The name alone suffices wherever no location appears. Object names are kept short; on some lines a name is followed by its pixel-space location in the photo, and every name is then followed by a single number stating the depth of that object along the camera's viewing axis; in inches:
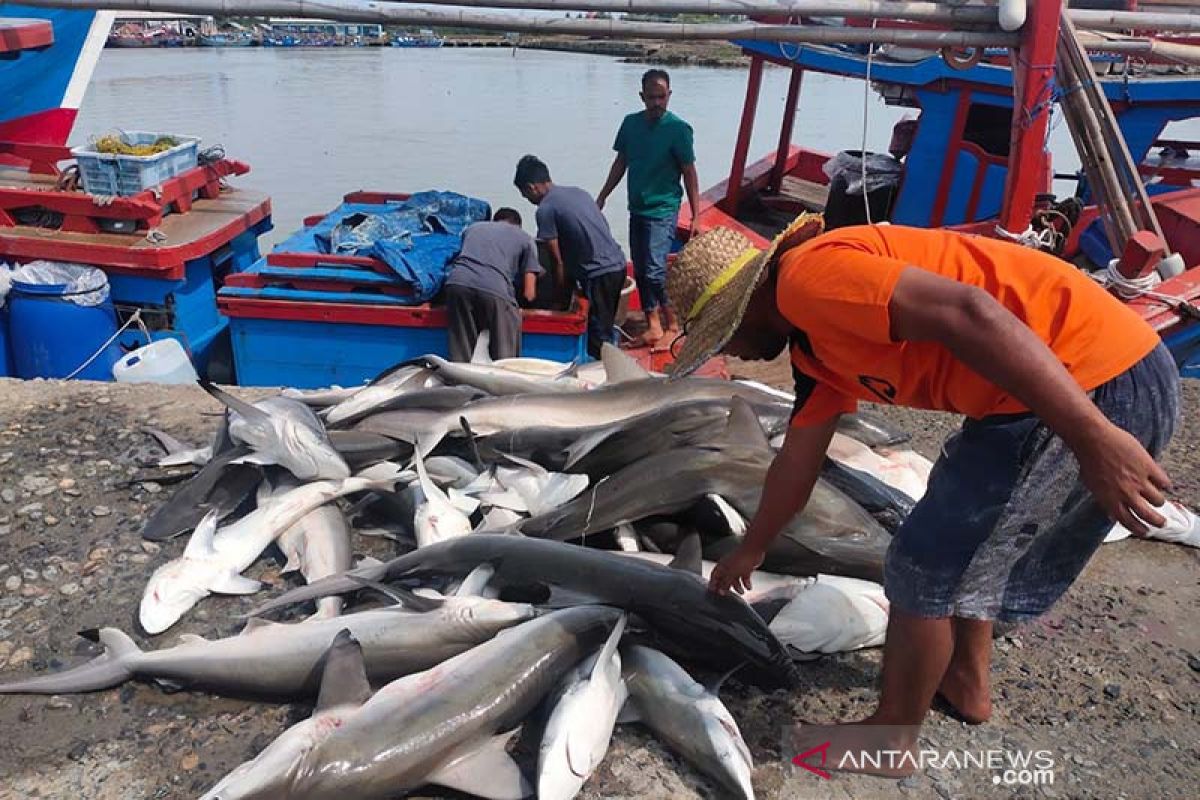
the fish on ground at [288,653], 118.7
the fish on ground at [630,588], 118.0
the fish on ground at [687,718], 104.1
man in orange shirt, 78.7
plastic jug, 278.2
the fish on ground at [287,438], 163.8
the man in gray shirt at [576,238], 283.4
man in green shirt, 310.8
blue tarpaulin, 273.7
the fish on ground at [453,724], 100.7
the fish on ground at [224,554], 136.4
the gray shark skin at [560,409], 179.5
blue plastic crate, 297.7
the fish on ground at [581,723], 100.7
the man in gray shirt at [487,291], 261.1
